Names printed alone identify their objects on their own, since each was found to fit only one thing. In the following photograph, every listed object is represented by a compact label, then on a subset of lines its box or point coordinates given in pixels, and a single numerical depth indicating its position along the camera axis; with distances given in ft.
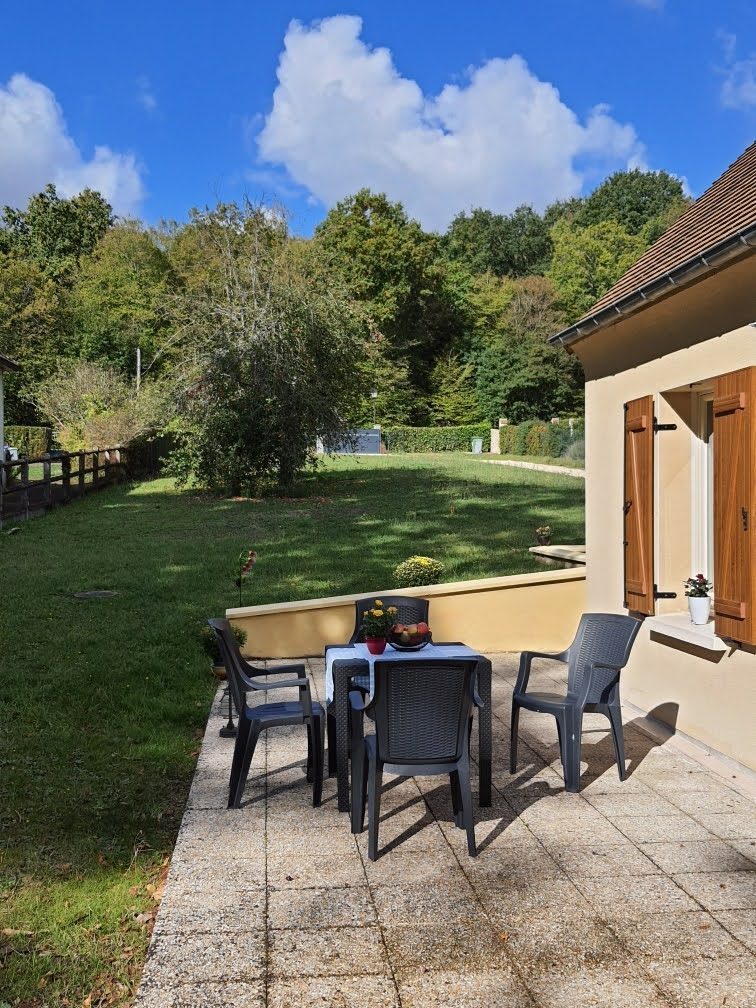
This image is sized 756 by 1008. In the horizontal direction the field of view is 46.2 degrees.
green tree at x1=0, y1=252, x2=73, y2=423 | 132.36
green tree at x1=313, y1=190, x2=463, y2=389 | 165.68
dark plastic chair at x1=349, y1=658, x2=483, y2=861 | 14.08
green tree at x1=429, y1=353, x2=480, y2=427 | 174.09
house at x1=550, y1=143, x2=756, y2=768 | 18.10
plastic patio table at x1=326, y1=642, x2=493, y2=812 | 16.57
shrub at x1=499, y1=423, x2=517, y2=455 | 144.66
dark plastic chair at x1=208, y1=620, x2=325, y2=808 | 16.70
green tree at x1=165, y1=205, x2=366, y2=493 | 72.69
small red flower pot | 17.52
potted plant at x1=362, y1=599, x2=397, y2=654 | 17.44
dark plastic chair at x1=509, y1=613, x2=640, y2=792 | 17.47
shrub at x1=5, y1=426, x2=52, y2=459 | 107.86
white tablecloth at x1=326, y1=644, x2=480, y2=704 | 17.22
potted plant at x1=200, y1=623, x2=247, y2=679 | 27.50
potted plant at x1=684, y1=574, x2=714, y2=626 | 21.39
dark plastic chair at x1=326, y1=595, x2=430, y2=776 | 21.45
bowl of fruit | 17.54
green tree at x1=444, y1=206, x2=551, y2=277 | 204.85
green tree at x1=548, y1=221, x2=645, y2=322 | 171.63
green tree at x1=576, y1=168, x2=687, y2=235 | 190.70
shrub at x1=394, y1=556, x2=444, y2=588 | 32.60
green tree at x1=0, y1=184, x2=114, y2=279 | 181.78
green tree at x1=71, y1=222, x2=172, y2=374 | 163.84
